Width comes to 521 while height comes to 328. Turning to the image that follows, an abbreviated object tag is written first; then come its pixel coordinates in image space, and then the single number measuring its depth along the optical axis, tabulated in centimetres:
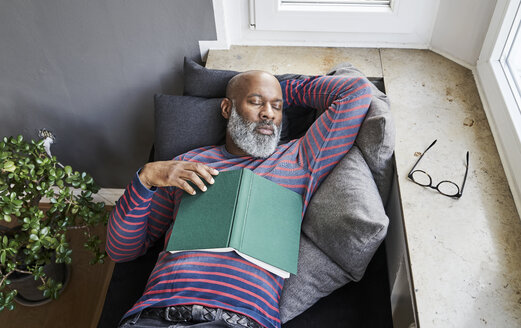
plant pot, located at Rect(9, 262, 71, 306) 167
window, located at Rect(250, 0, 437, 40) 163
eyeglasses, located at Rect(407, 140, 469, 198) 117
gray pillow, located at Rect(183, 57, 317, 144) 152
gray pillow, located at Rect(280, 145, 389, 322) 109
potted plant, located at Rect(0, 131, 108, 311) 129
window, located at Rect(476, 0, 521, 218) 119
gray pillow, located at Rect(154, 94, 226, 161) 147
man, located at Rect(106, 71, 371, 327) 111
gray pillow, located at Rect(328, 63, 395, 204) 122
